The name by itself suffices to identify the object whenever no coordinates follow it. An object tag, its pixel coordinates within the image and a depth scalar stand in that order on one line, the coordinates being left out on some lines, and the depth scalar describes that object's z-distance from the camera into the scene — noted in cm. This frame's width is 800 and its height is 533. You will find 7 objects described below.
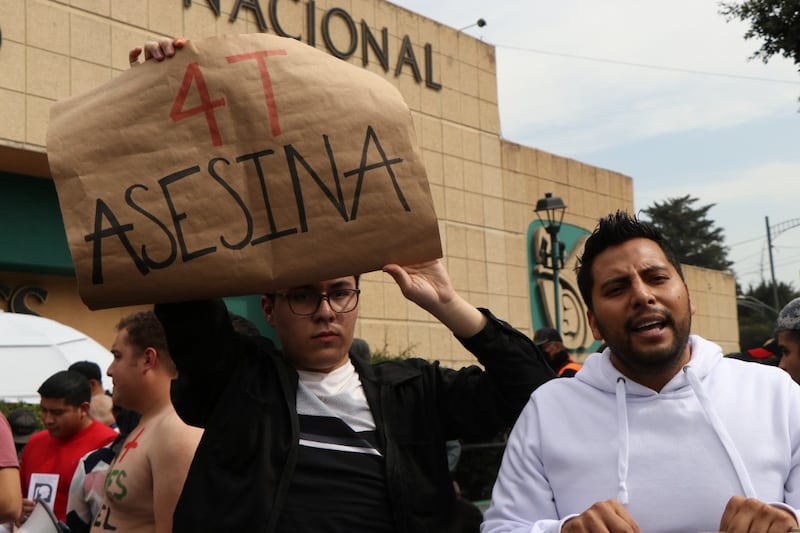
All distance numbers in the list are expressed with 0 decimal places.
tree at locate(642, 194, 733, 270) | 7794
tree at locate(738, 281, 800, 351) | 7261
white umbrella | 981
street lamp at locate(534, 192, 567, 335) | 1836
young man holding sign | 278
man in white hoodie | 244
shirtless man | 348
